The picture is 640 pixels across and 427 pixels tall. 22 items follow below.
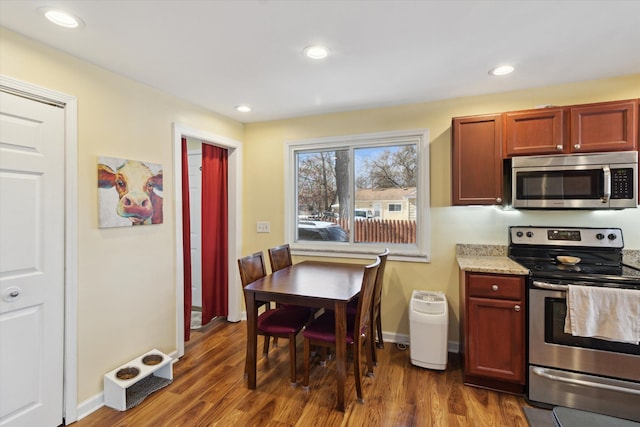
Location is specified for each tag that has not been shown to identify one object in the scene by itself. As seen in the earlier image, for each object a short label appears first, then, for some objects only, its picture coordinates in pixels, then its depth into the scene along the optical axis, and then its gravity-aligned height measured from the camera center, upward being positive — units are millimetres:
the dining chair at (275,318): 2479 -892
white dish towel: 1978 -662
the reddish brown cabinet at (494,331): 2318 -911
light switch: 3848 -163
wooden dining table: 2174 -581
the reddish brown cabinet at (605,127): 2332 +651
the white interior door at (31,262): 1816 -286
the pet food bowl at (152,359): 2523 -1188
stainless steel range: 2055 -982
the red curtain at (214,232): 3742 -219
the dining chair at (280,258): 3148 -464
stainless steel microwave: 2336 +242
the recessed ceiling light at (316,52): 2096 +1111
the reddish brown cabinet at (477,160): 2674 +459
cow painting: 2316 +180
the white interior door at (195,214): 4219 +3
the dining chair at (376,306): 2668 -858
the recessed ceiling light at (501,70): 2383 +1108
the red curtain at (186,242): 3244 -287
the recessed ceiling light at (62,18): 1680 +1099
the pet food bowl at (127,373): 2305 -1192
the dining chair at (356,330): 2227 -895
